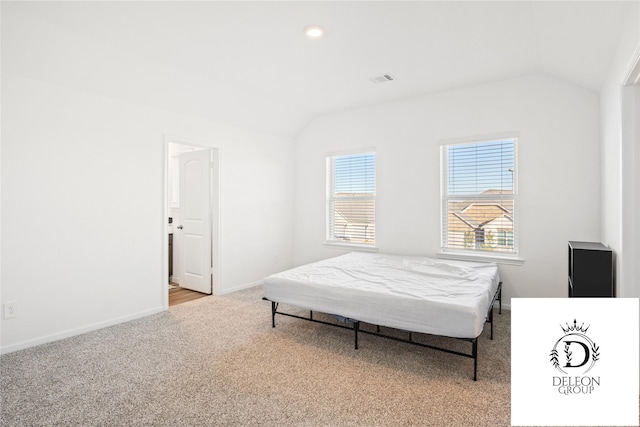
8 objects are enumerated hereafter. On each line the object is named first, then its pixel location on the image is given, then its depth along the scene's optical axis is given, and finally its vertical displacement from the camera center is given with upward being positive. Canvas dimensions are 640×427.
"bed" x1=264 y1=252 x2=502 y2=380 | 2.34 -0.62
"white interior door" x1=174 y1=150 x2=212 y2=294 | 4.61 -0.09
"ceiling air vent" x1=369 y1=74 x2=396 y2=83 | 3.74 +1.53
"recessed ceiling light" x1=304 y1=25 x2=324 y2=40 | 2.69 +1.49
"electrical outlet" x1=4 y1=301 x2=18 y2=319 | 2.73 -0.79
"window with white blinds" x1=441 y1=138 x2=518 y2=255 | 3.91 +0.22
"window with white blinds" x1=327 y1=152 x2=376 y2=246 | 4.97 +0.23
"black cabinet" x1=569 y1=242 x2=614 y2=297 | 2.66 -0.46
